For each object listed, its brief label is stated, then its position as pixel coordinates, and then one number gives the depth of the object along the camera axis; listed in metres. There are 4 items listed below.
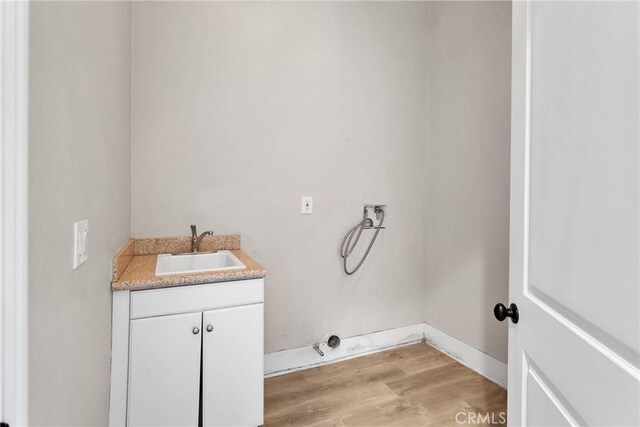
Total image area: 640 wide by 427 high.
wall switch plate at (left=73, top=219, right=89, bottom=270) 0.88
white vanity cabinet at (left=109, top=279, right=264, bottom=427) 1.42
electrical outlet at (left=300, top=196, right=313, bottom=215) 2.32
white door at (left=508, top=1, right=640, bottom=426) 0.54
